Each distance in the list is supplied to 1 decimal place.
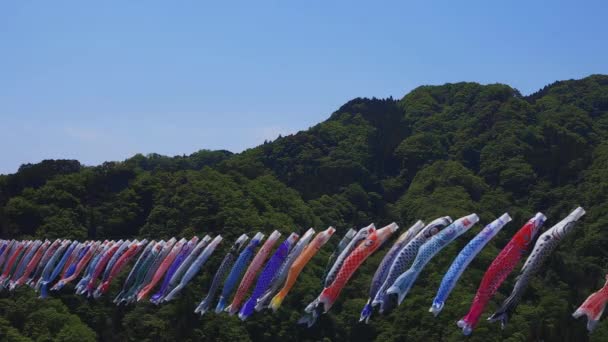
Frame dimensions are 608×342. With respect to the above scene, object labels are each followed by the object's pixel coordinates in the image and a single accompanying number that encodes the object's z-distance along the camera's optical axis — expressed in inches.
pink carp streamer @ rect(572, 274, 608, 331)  1038.4
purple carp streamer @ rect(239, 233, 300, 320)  1405.0
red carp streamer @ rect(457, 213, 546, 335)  1135.0
